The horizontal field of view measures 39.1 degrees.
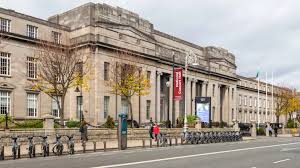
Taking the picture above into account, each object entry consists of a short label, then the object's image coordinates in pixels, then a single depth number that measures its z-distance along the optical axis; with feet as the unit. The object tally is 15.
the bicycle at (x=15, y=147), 66.20
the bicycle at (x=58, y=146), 73.20
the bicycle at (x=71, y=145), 75.15
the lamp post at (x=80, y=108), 150.51
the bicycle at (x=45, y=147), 70.79
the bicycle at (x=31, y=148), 68.33
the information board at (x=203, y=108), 148.87
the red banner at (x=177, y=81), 143.64
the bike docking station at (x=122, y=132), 88.02
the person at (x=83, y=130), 94.08
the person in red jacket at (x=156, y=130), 107.14
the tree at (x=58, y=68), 133.90
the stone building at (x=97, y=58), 144.97
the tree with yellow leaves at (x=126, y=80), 154.10
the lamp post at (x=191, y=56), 146.50
